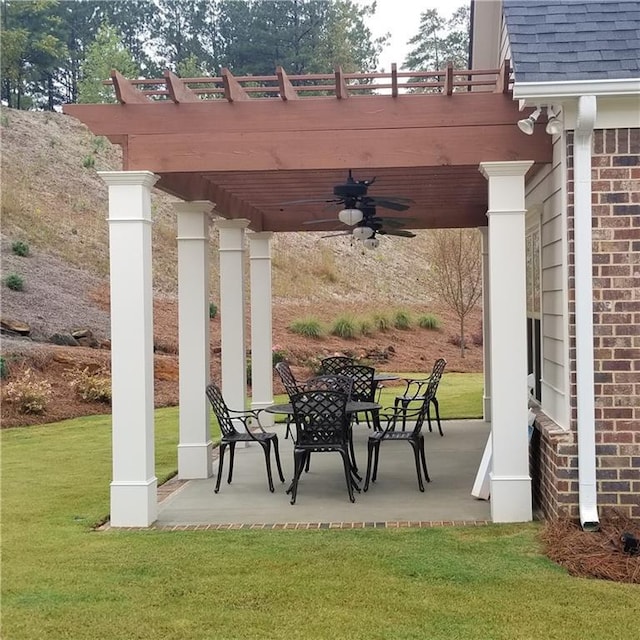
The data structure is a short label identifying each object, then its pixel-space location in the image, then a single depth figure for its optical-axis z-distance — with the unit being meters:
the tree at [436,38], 35.25
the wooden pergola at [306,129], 5.42
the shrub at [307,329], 20.44
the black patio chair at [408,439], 6.41
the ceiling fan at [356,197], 7.09
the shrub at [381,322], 22.19
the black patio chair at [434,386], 7.43
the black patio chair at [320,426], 6.13
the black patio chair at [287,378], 8.13
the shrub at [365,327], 21.47
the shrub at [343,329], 20.98
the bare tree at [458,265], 20.77
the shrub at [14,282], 16.75
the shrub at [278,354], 17.42
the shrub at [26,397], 11.51
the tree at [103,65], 27.95
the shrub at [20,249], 19.27
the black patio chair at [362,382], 9.27
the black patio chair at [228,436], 6.57
